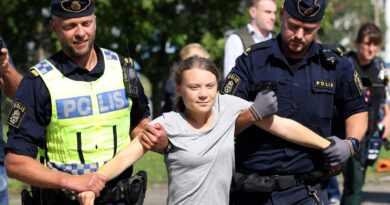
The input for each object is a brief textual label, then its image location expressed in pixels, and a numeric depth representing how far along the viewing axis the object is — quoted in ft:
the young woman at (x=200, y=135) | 27.12
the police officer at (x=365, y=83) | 49.72
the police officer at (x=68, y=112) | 26.36
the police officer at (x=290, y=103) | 29.44
